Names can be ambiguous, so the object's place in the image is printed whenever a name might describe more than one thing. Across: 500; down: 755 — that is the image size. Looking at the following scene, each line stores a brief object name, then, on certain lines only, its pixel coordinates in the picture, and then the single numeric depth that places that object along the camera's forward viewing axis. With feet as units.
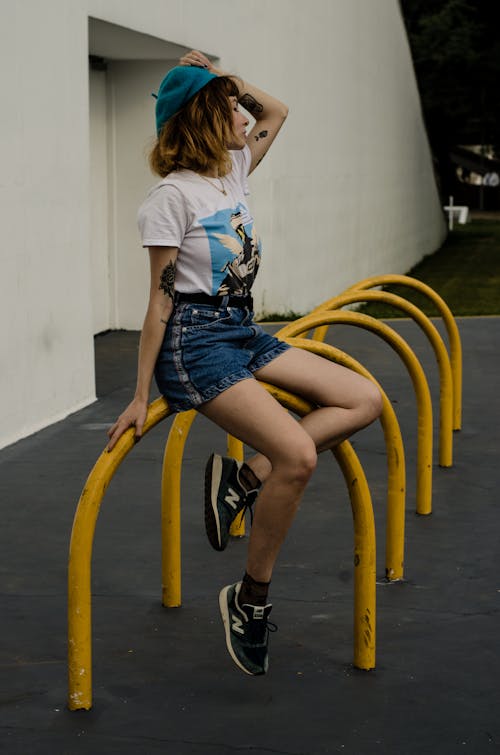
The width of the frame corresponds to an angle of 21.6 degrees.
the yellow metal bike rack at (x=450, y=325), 20.71
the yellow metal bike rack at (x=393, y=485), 14.20
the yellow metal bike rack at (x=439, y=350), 19.08
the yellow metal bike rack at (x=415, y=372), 16.16
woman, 11.82
